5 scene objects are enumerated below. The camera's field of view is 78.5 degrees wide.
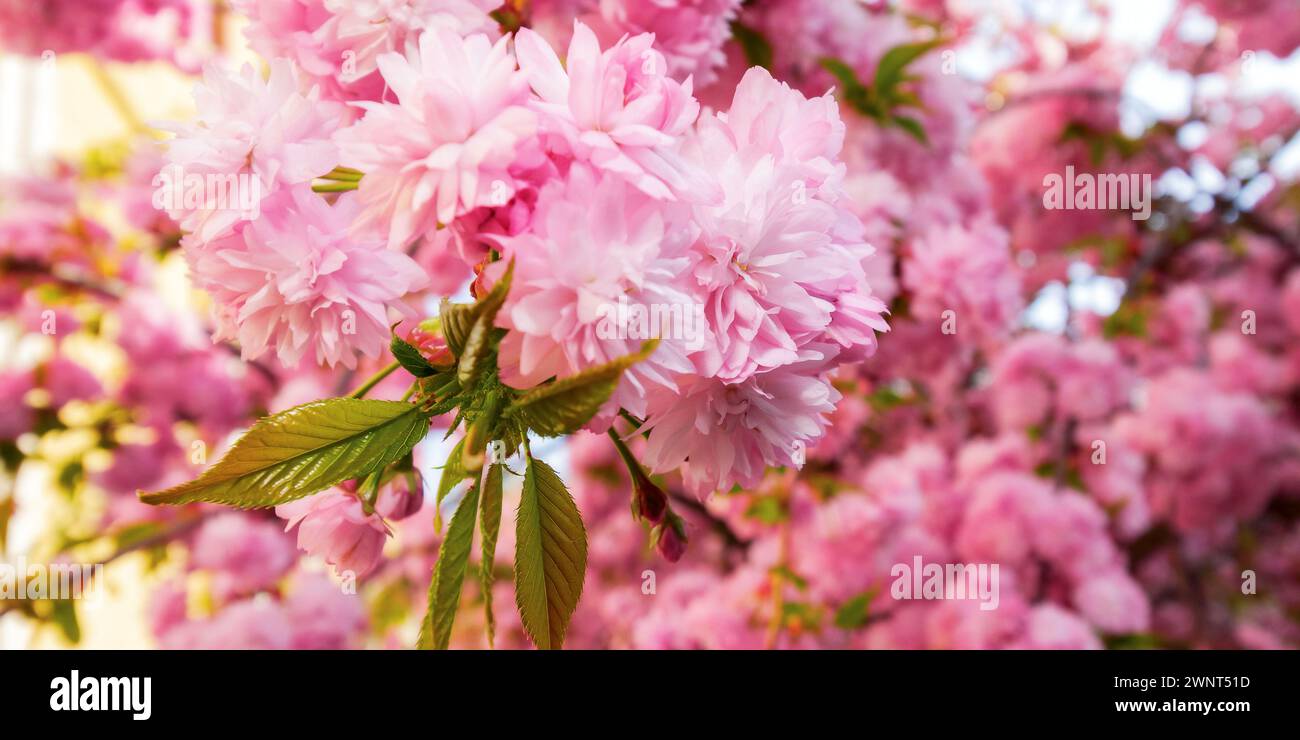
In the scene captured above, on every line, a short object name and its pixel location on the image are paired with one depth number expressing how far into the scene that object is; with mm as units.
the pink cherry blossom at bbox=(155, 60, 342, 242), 369
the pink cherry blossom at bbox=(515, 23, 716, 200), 338
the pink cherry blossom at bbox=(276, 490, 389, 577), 427
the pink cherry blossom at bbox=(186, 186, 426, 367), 370
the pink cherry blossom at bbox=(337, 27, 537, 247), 327
